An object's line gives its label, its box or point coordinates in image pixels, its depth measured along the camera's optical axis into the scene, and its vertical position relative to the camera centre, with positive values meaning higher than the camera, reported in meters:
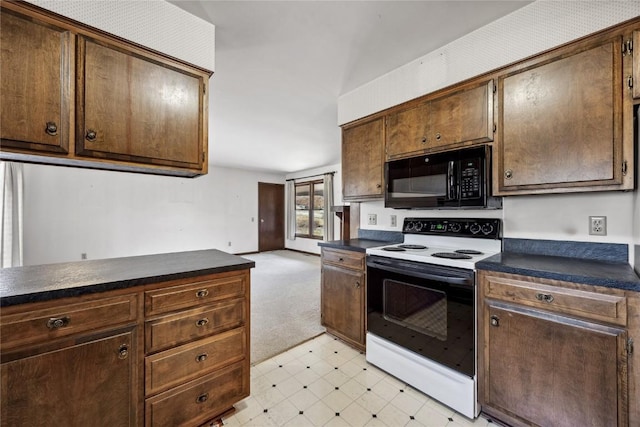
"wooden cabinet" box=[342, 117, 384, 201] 2.42 +0.52
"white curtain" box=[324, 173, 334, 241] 6.30 +0.17
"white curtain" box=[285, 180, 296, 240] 7.51 +0.12
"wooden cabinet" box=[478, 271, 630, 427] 1.17 -0.71
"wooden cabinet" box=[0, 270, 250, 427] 1.01 -0.66
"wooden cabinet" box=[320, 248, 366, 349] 2.24 -0.75
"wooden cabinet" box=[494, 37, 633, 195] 1.36 +0.52
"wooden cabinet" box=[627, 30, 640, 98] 1.29 +0.72
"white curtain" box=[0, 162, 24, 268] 3.10 -0.02
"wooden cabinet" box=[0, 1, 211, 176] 1.19 +0.60
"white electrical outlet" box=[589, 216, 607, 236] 1.57 -0.07
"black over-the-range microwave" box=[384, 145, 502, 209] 1.80 +0.25
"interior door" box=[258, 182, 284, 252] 7.31 -0.11
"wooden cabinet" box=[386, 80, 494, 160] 1.80 +0.69
